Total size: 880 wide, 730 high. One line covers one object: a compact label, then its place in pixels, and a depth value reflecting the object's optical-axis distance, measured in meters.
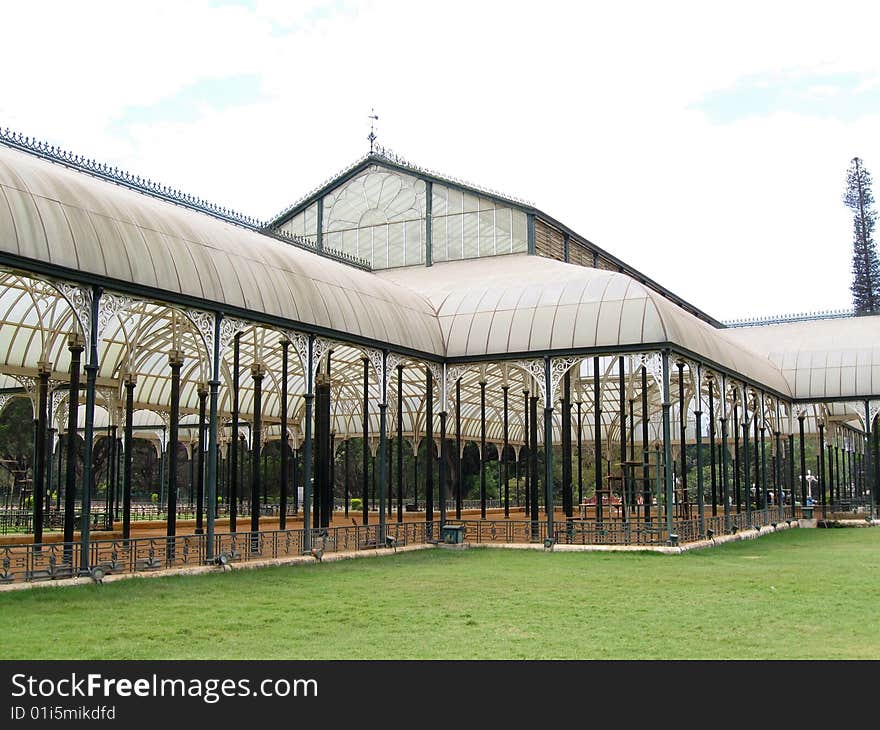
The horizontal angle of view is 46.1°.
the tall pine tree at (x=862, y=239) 76.94
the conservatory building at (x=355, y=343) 18.70
